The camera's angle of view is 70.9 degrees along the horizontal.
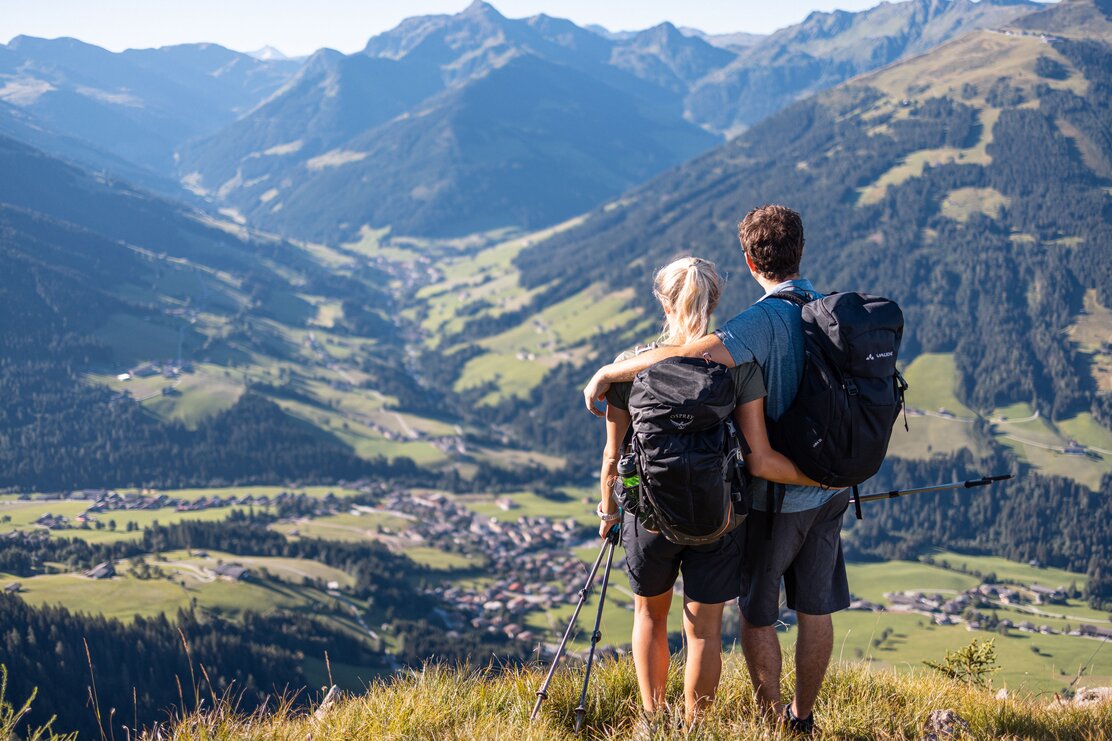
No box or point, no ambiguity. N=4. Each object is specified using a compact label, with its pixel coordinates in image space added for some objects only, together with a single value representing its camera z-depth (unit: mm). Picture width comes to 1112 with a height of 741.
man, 5258
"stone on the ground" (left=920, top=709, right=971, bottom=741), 5320
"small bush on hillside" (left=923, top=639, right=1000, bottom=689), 8344
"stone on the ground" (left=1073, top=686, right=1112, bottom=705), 6818
